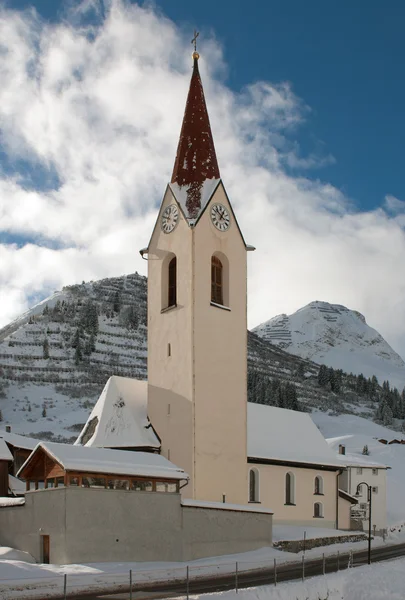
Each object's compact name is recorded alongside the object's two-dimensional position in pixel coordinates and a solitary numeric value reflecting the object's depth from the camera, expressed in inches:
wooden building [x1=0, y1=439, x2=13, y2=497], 1756.9
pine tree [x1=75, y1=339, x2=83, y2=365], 6403.5
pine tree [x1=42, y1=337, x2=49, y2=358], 6446.9
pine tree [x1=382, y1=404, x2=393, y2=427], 7322.8
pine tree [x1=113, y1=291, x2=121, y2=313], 7529.5
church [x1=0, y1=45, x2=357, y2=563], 1336.1
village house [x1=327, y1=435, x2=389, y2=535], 2559.1
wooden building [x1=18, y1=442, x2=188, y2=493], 1333.7
